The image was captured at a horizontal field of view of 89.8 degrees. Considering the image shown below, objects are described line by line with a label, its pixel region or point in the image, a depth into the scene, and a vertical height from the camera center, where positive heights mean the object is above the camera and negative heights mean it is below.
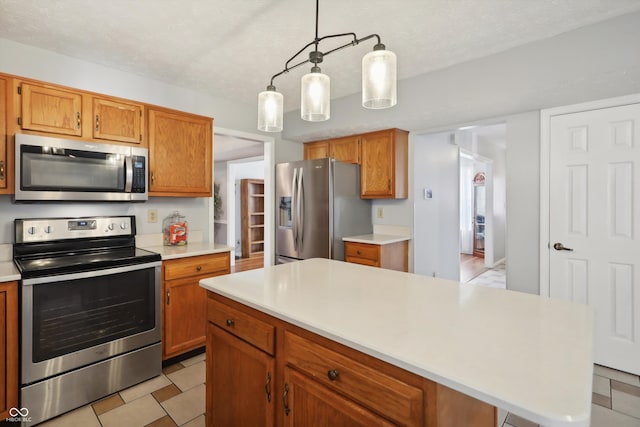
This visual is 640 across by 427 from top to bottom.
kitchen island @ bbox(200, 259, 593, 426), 0.73 -0.37
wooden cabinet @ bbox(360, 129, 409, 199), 3.53 +0.53
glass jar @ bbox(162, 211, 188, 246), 2.95 -0.18
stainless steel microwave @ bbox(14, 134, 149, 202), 2.07 +0.29
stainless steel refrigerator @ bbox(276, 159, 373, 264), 3.45 +0.03
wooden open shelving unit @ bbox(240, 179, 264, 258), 7.37 -0.12
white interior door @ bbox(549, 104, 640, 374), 2.42 -0.08
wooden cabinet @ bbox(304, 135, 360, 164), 3.84 +0.79
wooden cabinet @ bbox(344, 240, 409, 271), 3.26 -0.46
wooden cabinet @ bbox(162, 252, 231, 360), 2.48 -0.74
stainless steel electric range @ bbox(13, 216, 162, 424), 1.86 -0.66
